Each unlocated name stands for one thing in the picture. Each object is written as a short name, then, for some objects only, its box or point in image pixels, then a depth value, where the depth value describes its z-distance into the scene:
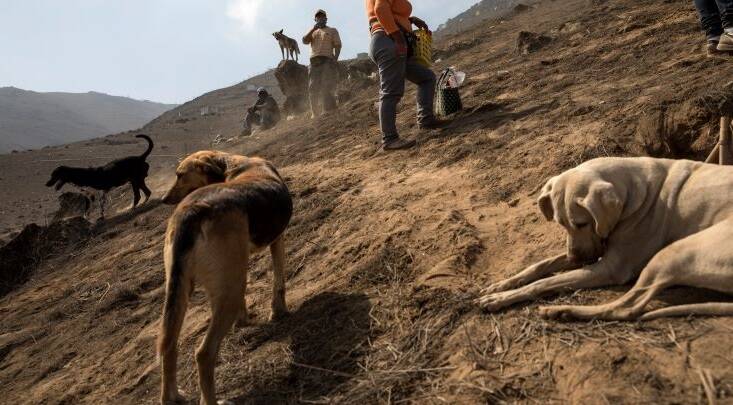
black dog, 9.91
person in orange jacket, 6.29
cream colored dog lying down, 2.57
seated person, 17.44
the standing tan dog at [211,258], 2.81
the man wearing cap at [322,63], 12.84
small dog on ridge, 19.77
